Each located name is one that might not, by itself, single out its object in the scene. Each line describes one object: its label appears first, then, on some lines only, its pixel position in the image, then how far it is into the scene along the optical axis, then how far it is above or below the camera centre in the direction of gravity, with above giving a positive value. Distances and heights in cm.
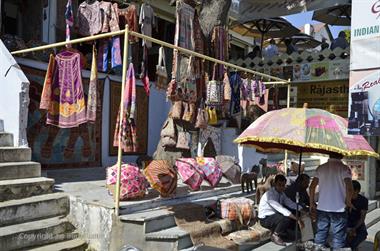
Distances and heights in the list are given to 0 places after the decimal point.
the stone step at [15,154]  591 -43
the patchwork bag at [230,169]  815 -79
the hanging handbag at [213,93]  764 +62
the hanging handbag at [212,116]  835 +23
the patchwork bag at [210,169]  731 -73
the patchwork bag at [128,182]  559 -75
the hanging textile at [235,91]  855 +74
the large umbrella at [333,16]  1451 +396
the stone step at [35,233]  481 -131
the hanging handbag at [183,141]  780 -26
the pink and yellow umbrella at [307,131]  473 -3
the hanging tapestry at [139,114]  934 +27
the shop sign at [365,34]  354 +81
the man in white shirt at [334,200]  543 -89
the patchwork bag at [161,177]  596 -71
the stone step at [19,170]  566 -64
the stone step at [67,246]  511 -150
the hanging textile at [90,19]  793 +197
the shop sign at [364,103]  353 +23
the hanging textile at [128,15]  812 +210
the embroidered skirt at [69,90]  608 +49
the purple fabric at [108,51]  709 +124
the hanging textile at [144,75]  587 +71
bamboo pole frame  508 +75
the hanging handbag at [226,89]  787 +71
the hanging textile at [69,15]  758 +194
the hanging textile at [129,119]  532 +9
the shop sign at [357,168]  998 -89
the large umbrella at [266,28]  1393 +343
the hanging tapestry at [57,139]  771 -29
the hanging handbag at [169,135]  774 -15
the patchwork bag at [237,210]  632 -123
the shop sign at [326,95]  1137 +94
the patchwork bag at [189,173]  689 -75
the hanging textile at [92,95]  591 +42
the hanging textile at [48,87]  605 +52
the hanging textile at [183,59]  670 +110
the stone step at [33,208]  512 -107
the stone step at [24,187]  537 -84
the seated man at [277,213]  620 -123
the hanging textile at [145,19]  838 +210
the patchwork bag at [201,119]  777 +15
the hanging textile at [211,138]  940 -24
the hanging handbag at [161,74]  647 +81
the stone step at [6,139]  625 -23
